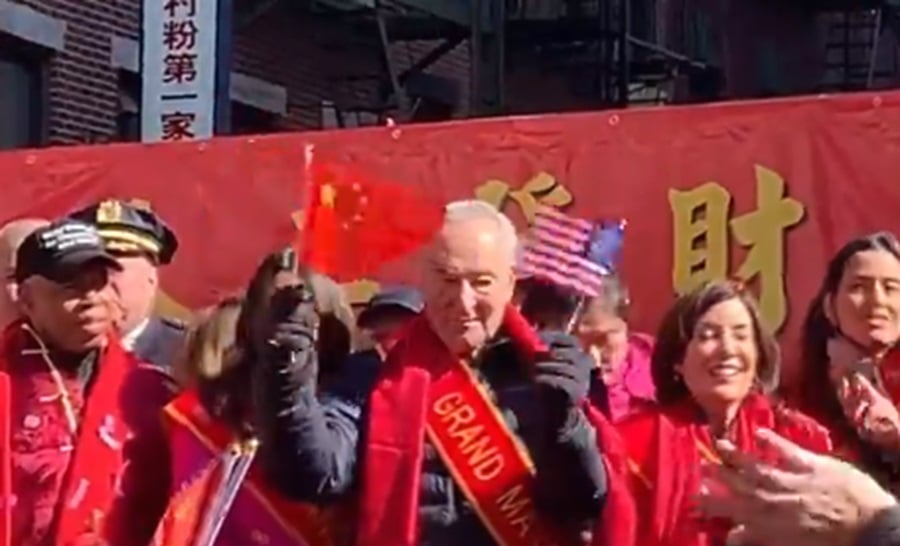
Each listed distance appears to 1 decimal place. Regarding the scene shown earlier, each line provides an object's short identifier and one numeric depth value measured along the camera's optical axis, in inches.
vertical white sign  449.7
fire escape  608.4
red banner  266.2
